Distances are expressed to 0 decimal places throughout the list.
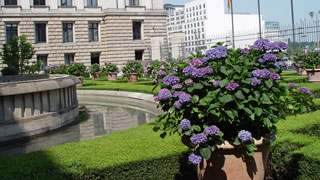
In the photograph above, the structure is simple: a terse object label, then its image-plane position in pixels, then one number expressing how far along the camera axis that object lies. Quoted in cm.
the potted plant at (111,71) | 2784
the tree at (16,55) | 1523
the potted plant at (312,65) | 1416
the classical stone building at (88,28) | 3656
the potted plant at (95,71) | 2934
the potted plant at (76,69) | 2367
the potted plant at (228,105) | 394
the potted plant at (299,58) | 1512
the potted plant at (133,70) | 2408
